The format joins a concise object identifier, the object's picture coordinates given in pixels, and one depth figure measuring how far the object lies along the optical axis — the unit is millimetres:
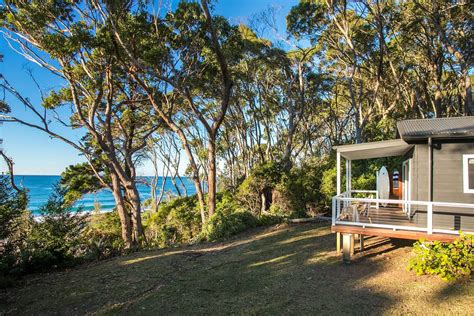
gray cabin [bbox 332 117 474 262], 6027
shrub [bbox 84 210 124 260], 9500
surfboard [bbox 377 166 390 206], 10367
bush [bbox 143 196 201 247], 14633
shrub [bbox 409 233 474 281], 4918
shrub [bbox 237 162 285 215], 14211
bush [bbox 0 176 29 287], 6840
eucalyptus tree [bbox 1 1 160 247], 10453
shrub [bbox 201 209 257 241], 10883
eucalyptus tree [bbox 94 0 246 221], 10805
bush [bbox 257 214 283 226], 12156
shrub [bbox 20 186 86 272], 8039
